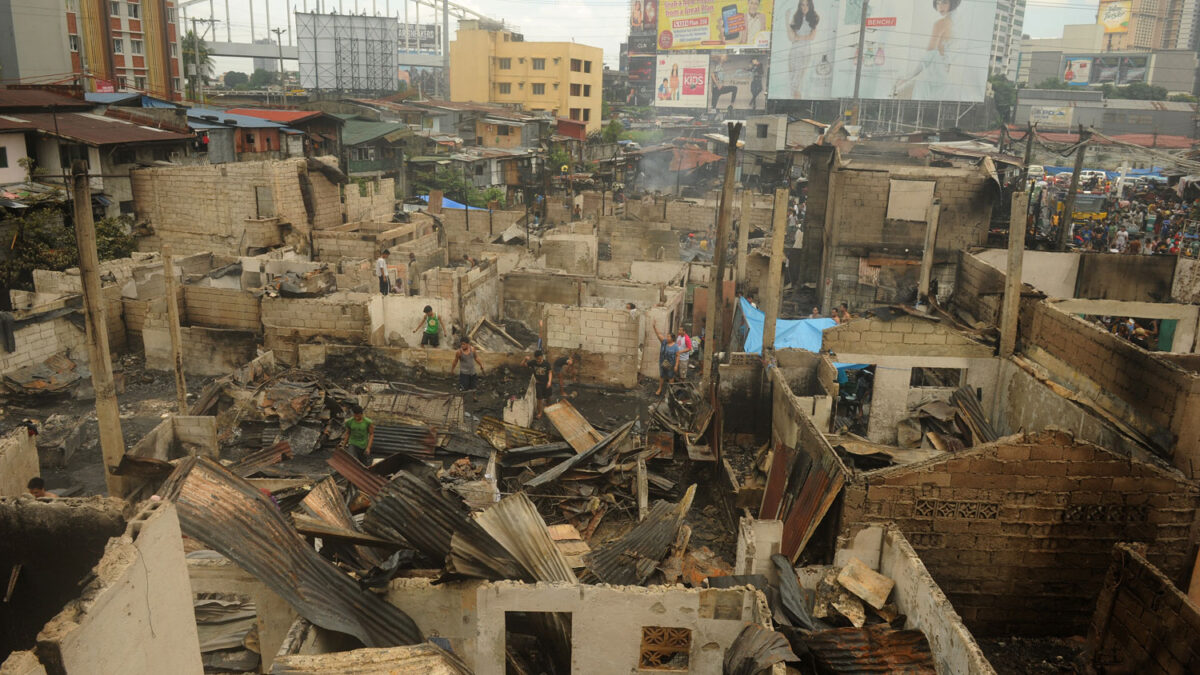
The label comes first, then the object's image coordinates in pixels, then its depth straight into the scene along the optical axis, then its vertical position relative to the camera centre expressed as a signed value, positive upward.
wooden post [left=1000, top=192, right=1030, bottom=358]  12.37 -2.14
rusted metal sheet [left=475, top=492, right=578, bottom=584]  7.11 -3.58
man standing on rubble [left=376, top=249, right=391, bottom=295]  19.72 -3.70
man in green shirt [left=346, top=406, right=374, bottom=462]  11.74 -4.50
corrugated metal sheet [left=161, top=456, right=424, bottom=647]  6.04 -3.30
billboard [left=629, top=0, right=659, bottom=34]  106.94 +14.41
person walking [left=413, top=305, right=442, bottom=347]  16.53 -4.16
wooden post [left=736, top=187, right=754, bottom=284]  18.30 -2.56
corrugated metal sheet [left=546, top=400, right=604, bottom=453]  12.67 -4.70
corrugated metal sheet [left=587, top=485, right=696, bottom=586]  8.62 -4.68
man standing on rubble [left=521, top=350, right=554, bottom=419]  14.91 -4.57
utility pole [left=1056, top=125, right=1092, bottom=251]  19.70 -1.64
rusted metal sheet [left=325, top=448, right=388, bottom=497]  8.98 -3.88
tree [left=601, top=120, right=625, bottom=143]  54.88 -0.45
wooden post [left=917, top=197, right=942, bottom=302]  18.67 -2.48
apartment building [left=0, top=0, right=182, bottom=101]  38.59 +3.26
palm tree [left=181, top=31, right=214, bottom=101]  52.16 +3.90
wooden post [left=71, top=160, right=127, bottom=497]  9.44 -2.70
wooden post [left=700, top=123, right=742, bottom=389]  14.17 -2.51
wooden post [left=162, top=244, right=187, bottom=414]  12.03 -3.13
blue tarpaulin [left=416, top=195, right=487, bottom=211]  33.21 -3.37
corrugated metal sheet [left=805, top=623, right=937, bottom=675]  6.90 -4.31
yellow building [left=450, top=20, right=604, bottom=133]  59.91 +3.87
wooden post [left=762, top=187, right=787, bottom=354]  13.30 -2.37
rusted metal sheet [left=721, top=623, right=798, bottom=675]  6.13 -3.94
